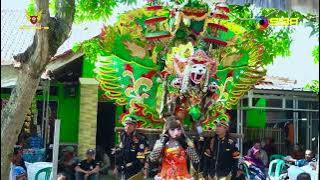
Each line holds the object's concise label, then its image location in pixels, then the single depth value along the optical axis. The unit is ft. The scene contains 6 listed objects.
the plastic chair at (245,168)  35.96
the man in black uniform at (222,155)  31.19
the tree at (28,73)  23.79
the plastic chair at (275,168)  42.98
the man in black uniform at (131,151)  31.53
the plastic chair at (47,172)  36.27
